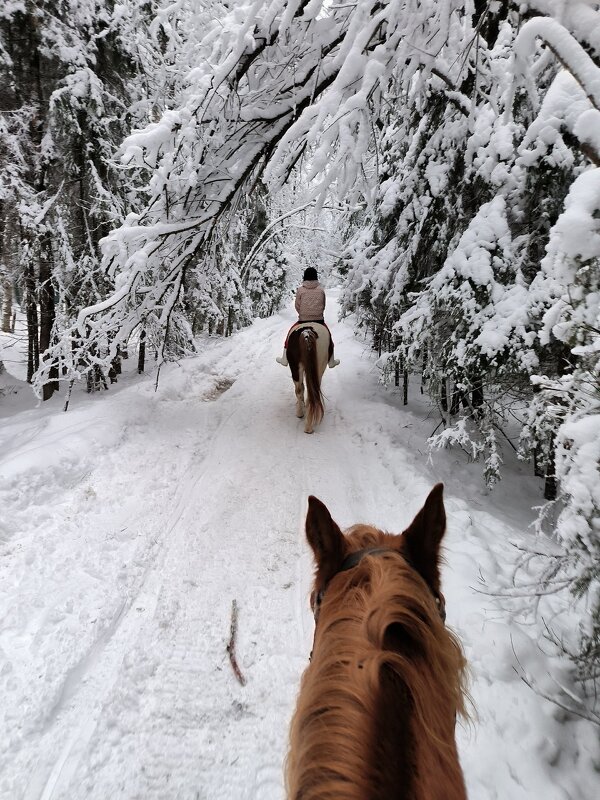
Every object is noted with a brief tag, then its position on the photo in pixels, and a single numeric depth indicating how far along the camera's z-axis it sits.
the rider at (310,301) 7.53
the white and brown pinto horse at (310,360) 6.84
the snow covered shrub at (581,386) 1.62
